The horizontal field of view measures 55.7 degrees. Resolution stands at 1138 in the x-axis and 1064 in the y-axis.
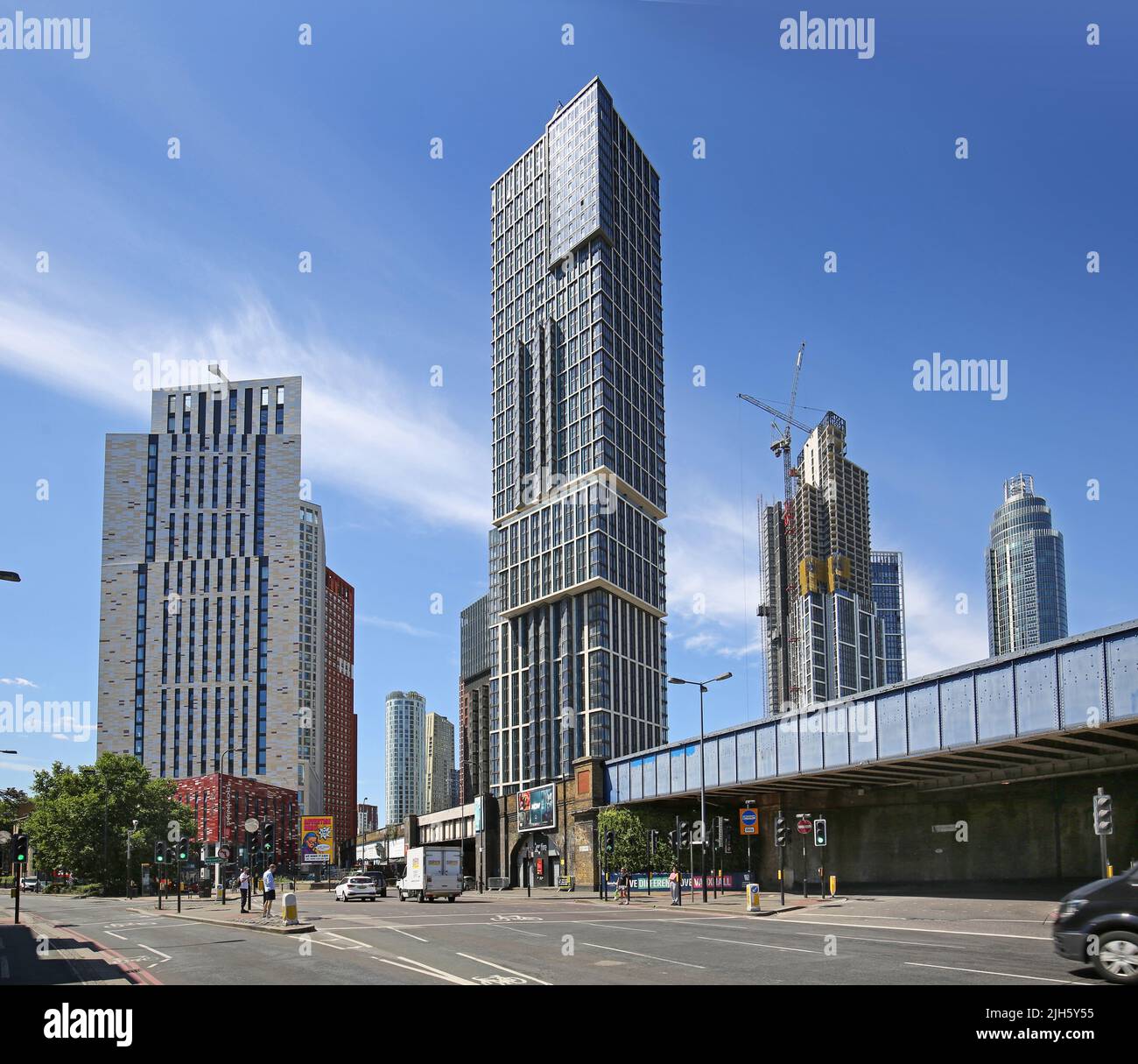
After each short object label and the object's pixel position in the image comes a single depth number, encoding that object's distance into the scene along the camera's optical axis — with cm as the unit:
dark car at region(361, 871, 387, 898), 6631
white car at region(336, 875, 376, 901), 6184
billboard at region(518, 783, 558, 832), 8312
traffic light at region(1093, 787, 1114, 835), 3125
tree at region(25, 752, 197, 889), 9669
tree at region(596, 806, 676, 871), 7075
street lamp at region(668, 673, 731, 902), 5228
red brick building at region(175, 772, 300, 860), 14575
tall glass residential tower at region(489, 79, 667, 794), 14950
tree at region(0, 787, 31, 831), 13112
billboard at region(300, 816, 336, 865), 11088
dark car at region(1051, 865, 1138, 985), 1537
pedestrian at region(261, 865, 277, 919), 3603
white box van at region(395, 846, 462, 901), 5756
